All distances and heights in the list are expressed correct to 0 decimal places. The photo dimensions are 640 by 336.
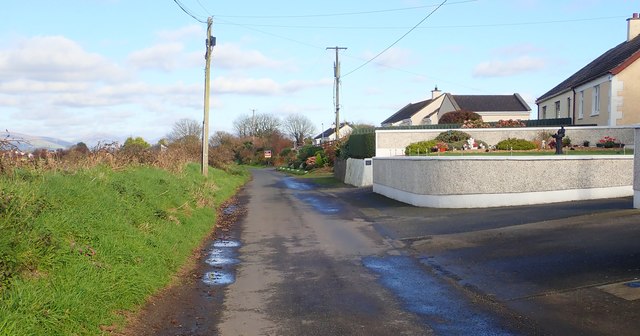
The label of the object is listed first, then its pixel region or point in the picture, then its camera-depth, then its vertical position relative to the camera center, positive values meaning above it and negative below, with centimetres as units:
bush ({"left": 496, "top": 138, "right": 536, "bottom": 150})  2695 +65
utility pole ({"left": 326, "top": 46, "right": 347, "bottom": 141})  4731 +640
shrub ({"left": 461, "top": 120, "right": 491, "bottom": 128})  3341 +196
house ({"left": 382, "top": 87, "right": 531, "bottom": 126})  5706 +517
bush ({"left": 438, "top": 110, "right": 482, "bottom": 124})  4019 +281
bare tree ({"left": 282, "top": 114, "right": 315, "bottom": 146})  11862 +525
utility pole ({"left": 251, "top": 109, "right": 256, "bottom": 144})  11439 +562
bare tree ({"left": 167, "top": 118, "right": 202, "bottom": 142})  8104 +341
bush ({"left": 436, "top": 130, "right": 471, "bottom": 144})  2992 +110
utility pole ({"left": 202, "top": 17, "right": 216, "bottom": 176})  2803 +287
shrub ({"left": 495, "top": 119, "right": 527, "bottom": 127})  3232 +194
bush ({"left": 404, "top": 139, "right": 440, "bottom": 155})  2901 +50
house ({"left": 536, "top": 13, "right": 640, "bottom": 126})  2770 +372
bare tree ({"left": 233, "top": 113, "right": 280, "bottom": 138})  11319 +551
